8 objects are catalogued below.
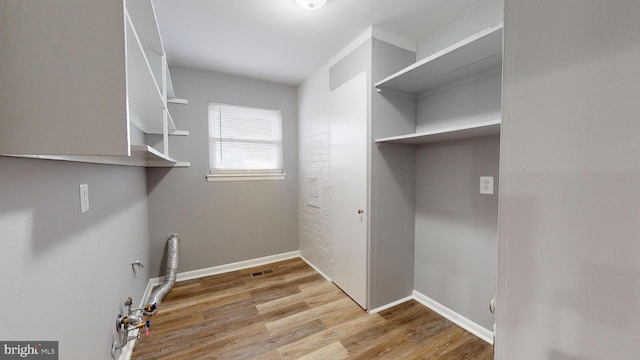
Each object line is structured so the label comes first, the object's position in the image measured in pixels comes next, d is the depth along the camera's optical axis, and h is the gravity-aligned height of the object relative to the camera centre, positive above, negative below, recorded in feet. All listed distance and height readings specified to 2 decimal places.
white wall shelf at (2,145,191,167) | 2.72 +0.25
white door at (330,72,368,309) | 6.91 -0.49
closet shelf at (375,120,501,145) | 4.32 +0.86
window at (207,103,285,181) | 9.49 +1.28
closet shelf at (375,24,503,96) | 4.23 +2.40
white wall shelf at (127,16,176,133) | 2.81 +1.47
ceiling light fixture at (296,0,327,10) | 5.27 +3.91
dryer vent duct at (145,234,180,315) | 7.39 -3.50
